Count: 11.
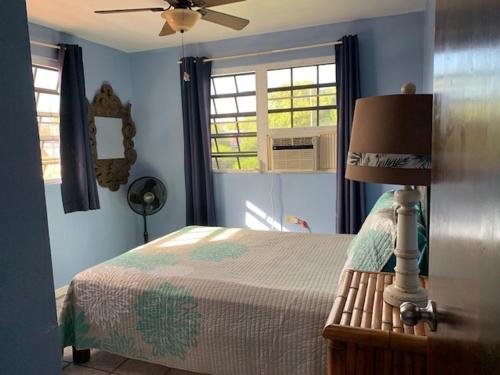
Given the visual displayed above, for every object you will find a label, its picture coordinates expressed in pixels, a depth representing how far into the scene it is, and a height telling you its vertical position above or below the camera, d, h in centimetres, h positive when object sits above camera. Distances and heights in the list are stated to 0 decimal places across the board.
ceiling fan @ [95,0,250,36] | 227 +91
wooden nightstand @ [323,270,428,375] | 107 -59
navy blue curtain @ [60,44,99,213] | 342 +20
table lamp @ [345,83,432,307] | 110 -4
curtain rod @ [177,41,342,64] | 352 +99
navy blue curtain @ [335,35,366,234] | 341 +15
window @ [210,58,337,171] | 370 +43
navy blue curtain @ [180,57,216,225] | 396 +10
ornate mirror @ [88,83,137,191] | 386 +18
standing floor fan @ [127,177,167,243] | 401 -47
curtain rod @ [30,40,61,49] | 319 +100
